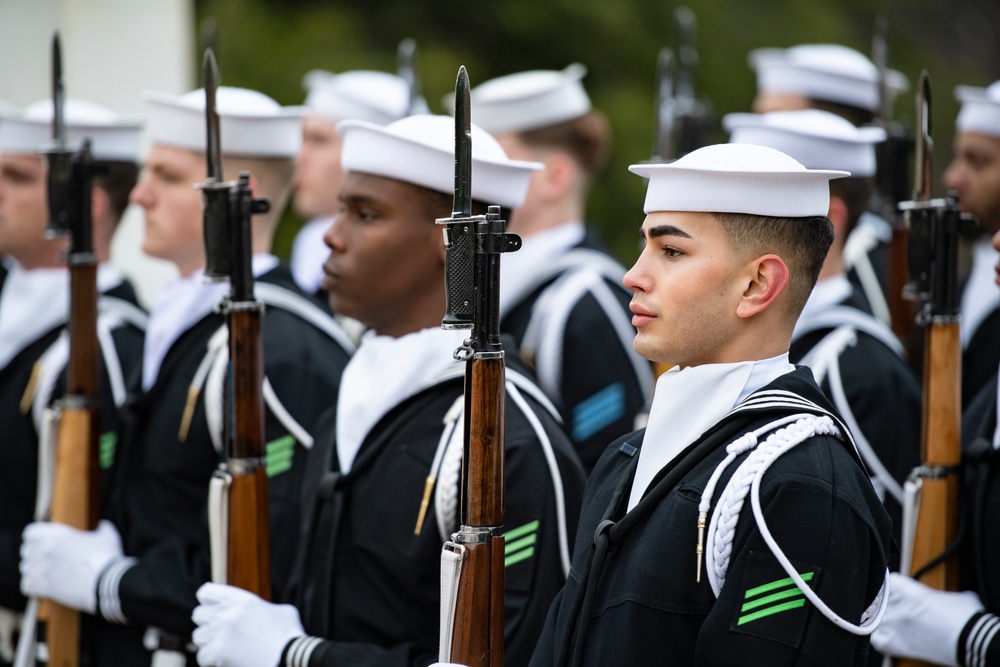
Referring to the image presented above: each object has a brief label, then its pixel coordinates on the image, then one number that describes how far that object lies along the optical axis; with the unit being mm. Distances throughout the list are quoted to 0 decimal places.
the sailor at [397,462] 7078
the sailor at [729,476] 5066
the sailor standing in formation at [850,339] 8875
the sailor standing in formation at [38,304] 10594
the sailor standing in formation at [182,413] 8664
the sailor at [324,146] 14258
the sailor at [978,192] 10531
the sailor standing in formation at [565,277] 10570
